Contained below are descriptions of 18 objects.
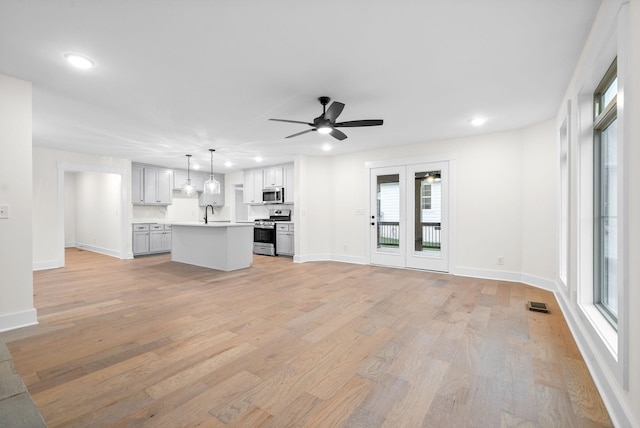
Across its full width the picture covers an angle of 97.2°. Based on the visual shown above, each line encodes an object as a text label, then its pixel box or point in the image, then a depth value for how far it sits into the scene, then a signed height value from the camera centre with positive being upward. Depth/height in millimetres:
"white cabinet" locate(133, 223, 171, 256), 7215 -726
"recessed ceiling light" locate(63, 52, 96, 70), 2368 +1309
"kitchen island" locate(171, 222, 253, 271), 5452 -692
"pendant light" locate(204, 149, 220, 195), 5514 +487
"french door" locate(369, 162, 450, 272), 5258 -102
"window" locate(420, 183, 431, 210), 5398 +282
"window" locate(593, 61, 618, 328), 2199 +107
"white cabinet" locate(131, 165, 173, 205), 7242 +709
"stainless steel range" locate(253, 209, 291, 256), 7527 -589
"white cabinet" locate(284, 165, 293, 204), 7337 +710
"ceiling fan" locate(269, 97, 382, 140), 3109 +1025
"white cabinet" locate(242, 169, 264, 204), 8086 +715
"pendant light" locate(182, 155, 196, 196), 6041 +491
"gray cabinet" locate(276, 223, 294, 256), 7152 -728
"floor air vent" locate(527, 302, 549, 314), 3213 -1118
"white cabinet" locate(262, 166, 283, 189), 7555 +945
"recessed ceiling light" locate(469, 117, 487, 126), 4030 +1318
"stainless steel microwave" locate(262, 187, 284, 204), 7491 +427
